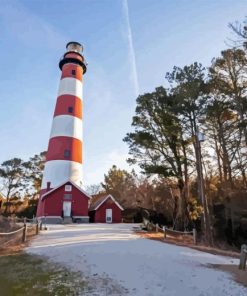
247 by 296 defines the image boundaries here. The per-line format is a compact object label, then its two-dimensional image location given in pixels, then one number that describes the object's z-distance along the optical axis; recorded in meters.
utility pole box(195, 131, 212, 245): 17.78
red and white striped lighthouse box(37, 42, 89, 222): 25.89
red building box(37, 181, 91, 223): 25.23
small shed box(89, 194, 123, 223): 28.00
